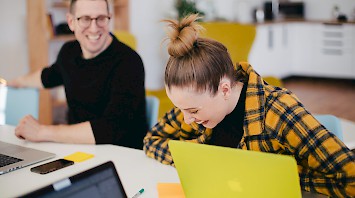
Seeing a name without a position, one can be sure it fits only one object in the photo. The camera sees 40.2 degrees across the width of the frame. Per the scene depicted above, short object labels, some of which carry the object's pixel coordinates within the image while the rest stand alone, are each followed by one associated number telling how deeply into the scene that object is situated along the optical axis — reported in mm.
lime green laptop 1094
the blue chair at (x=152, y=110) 2217
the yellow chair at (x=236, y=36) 4082
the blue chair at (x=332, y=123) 1807
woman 1307
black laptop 1027
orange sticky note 1415
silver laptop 1672
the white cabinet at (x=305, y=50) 7170
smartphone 1633
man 1987
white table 1496
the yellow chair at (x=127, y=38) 4152
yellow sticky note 1758
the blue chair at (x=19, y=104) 2457
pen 1427
